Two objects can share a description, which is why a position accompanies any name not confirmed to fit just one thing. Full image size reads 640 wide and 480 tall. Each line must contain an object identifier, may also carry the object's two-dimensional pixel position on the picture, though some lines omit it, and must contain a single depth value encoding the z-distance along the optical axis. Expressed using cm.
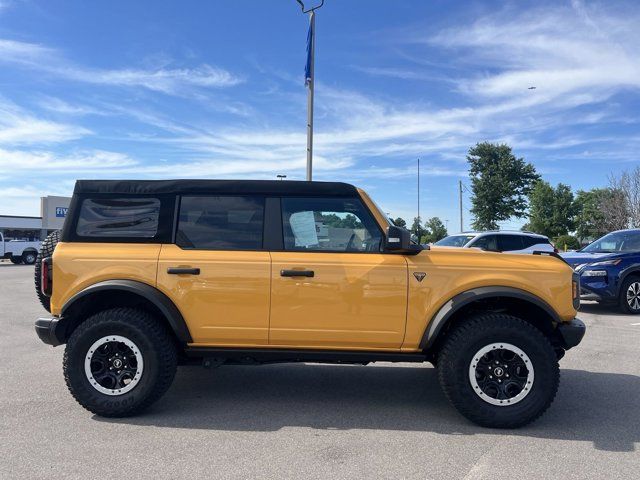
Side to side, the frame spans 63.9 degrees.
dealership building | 4116
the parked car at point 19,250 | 2867
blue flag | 1512
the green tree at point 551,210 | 6070
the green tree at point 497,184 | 4691
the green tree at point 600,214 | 3828
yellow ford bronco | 411
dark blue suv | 1013
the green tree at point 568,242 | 4210
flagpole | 1474
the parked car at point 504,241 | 1256
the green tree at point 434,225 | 9458
